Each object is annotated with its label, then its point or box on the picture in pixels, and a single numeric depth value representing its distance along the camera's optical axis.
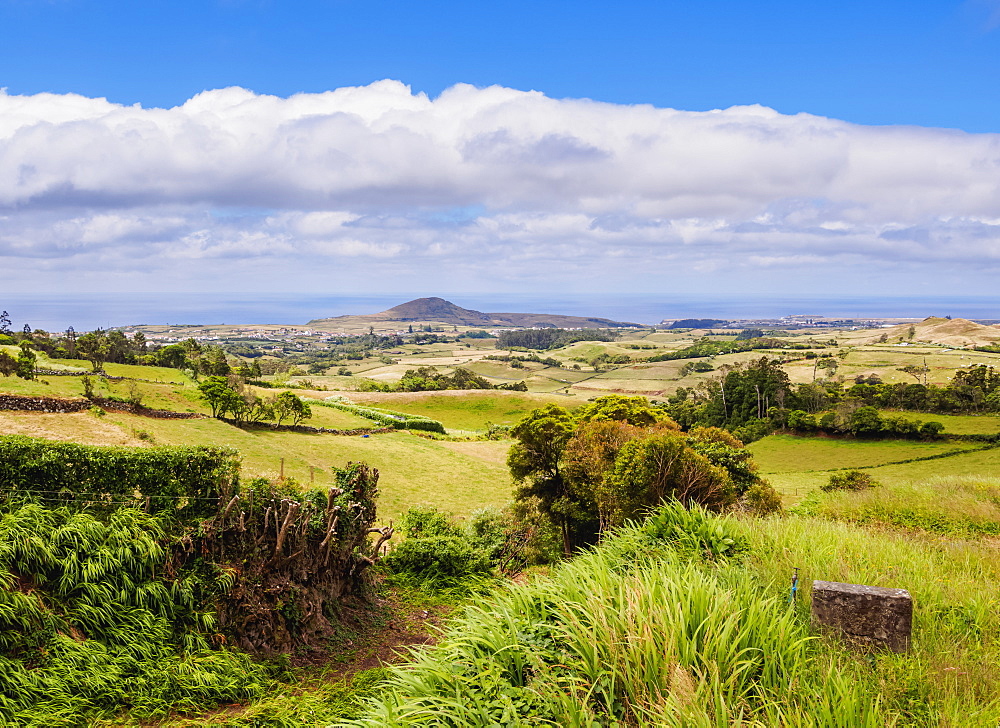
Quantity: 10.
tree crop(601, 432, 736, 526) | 14.71
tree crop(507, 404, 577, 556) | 20.11
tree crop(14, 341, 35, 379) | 29.92
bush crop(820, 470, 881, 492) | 28.92
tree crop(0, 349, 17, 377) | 29.48
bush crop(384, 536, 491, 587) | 14.51
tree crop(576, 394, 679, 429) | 28.30
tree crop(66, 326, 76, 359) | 61.88
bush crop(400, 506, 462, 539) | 15.89
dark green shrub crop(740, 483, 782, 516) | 16.83
